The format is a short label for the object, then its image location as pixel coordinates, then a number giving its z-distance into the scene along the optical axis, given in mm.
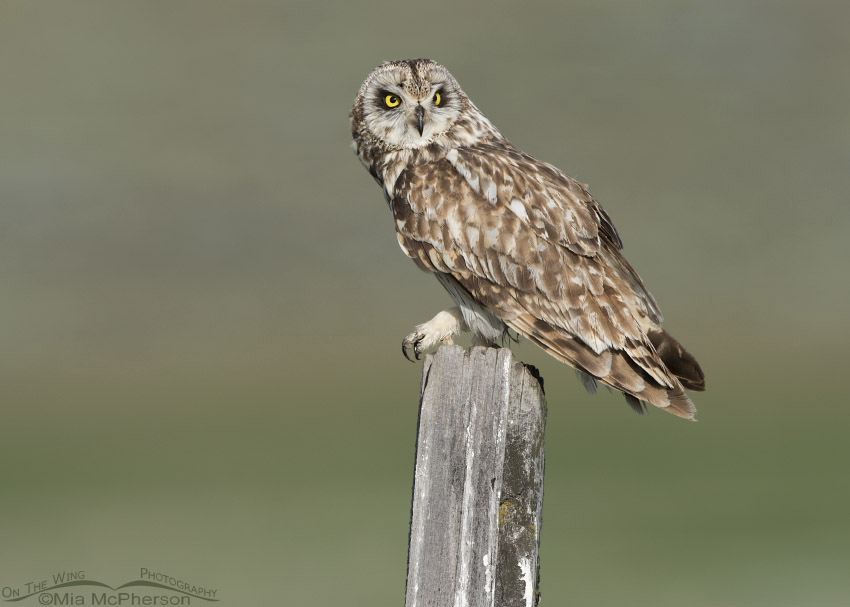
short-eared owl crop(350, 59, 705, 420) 10398
